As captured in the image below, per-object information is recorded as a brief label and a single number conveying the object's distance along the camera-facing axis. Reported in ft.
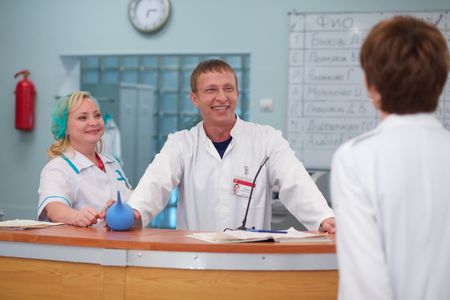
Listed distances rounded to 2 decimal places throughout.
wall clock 18.72
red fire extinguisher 19.77
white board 17.61
